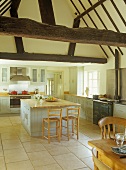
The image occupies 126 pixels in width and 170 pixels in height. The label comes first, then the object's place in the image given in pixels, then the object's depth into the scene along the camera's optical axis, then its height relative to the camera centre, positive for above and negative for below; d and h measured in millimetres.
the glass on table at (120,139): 2430 -681
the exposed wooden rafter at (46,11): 5264 +2117
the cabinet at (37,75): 9714 +581
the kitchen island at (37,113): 5586 -821
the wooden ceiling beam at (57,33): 3465 +1089
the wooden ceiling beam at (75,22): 6677 +2467
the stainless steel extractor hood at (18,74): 9242 +612
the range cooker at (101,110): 6461 -847
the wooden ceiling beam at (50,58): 6391 +1033
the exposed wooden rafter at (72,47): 7195 +1498
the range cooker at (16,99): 8984 -621
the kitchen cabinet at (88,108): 7738 -937
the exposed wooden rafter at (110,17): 5656 +2114
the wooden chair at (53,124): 5180 -1131
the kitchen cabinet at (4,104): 8800 -837
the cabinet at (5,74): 9219 +594
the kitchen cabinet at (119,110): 5959 -785
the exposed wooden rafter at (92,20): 6564 +2309
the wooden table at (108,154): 2004 -800
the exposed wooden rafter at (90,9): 5409 +2451
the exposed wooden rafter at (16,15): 6028 +2404
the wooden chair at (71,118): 5372 -922
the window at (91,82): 8625 +190
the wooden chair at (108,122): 3132 -600
